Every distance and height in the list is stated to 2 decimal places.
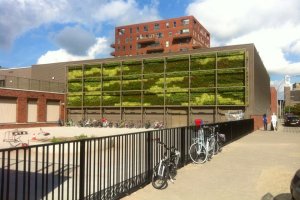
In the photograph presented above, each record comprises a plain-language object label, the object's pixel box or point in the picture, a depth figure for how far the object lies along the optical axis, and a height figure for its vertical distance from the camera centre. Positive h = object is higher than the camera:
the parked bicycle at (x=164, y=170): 5.90 -1.66
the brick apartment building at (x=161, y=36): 60.22 +18.38
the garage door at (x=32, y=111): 26.90 -0.80
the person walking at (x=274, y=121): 21.81 -1.38
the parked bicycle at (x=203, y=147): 8.63 -1.53
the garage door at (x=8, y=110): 24.39 -0.65
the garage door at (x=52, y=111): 29.27 -0.85
